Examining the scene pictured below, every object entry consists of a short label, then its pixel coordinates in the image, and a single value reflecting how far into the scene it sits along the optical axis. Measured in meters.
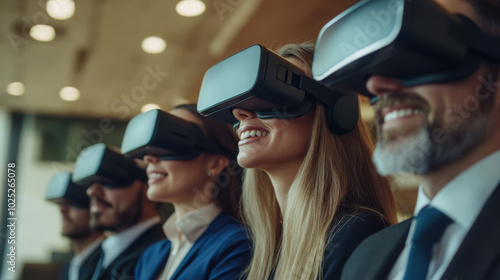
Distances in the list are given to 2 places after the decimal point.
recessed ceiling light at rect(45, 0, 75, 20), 3.20
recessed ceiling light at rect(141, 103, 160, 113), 4.76
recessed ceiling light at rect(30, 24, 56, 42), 3.57
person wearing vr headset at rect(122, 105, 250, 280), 1.68
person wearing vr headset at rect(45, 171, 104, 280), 2.91
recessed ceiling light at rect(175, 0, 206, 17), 3.19
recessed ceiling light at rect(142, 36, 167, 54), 3.75
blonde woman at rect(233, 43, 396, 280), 1.15
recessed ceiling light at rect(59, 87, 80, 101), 4.75
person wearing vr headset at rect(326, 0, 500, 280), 0.71
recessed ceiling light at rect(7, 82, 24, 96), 4.65
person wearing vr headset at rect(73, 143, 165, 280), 2.32
